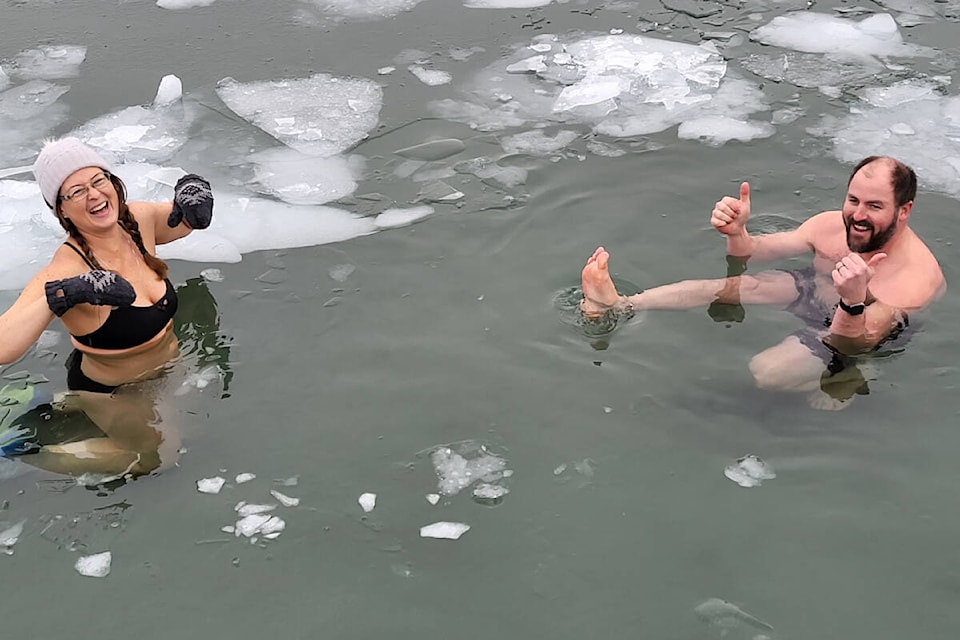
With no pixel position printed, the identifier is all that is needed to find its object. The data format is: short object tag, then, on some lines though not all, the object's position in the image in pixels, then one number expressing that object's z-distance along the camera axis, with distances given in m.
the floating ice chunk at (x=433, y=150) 5.66
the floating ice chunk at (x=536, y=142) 5.68
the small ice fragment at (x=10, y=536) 3.56
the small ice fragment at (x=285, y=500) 3.70
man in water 4.04
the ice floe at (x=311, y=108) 5.90
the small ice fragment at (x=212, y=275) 4.89
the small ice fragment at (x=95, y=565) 3.46
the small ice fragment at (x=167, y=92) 6.29
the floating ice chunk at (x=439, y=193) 5.31
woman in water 3.60
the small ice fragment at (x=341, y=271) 4.84
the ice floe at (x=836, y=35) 6.44
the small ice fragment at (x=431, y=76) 6.43
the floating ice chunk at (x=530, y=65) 6.49
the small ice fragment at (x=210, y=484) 3.78
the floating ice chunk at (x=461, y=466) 3.74
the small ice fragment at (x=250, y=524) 3.60
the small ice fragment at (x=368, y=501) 3.67
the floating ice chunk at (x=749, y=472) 3.68
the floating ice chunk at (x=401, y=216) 5.16
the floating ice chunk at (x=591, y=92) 6.11
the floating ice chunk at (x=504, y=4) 7.41
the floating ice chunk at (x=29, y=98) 6.34
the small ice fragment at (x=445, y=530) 3.53
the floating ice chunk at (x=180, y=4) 7.57
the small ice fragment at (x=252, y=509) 3.68
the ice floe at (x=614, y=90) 5.91
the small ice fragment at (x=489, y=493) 3.66
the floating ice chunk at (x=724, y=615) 3.16
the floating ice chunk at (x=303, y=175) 5.41
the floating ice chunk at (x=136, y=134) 5.82
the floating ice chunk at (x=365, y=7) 7.41
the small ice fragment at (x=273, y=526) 3.59
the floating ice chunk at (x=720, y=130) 5.67
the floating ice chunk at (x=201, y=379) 4.20
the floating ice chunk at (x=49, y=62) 6.78
